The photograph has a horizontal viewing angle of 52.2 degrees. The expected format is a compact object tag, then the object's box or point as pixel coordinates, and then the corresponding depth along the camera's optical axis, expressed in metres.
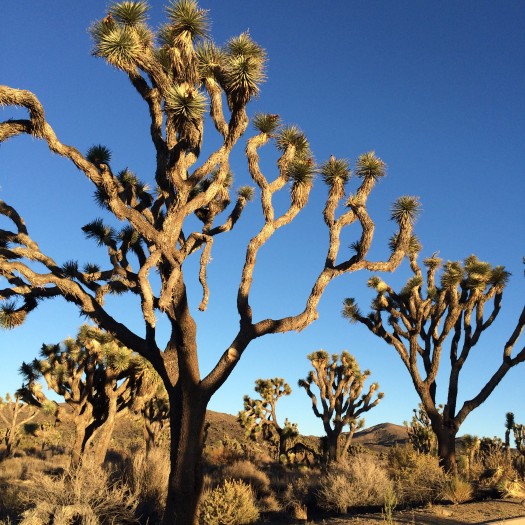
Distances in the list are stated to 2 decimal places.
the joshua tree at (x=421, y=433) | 24.62
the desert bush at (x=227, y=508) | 10.15
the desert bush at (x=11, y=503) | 10.44
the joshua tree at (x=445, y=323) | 16.25
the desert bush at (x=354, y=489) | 12.12
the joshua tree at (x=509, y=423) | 24.31
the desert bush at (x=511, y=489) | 12.27
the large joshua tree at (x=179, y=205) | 9.47
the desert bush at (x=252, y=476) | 16.00
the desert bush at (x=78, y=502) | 8.32
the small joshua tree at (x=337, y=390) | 21.92
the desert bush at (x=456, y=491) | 12.09
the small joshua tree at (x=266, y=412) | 27.73
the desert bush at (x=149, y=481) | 10.77
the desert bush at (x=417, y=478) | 12.41
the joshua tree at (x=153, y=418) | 23.81
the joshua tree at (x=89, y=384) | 16.38
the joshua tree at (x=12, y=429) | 26.55
